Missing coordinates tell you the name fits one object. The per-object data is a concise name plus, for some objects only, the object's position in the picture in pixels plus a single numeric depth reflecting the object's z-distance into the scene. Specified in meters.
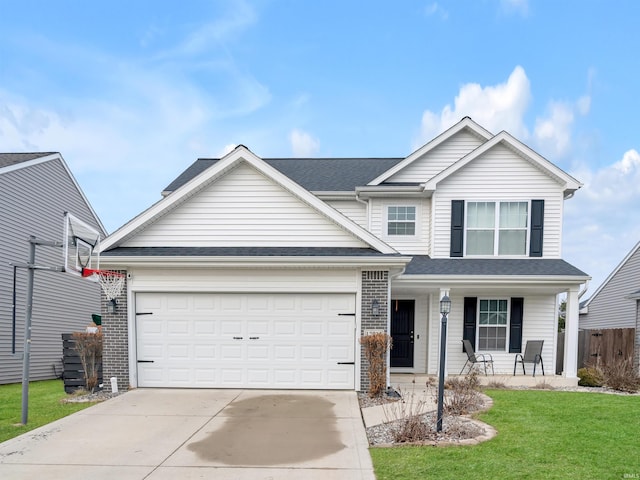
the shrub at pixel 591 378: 11.07
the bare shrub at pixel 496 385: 10.38
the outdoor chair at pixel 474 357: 11.29
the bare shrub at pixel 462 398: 7.16
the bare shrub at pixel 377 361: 8.65
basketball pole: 6.89
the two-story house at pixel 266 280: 9.12
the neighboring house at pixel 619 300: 15.93
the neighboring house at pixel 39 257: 13.19
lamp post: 6.01
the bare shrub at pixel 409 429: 5.73
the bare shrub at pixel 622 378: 10.19
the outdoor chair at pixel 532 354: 11.45
